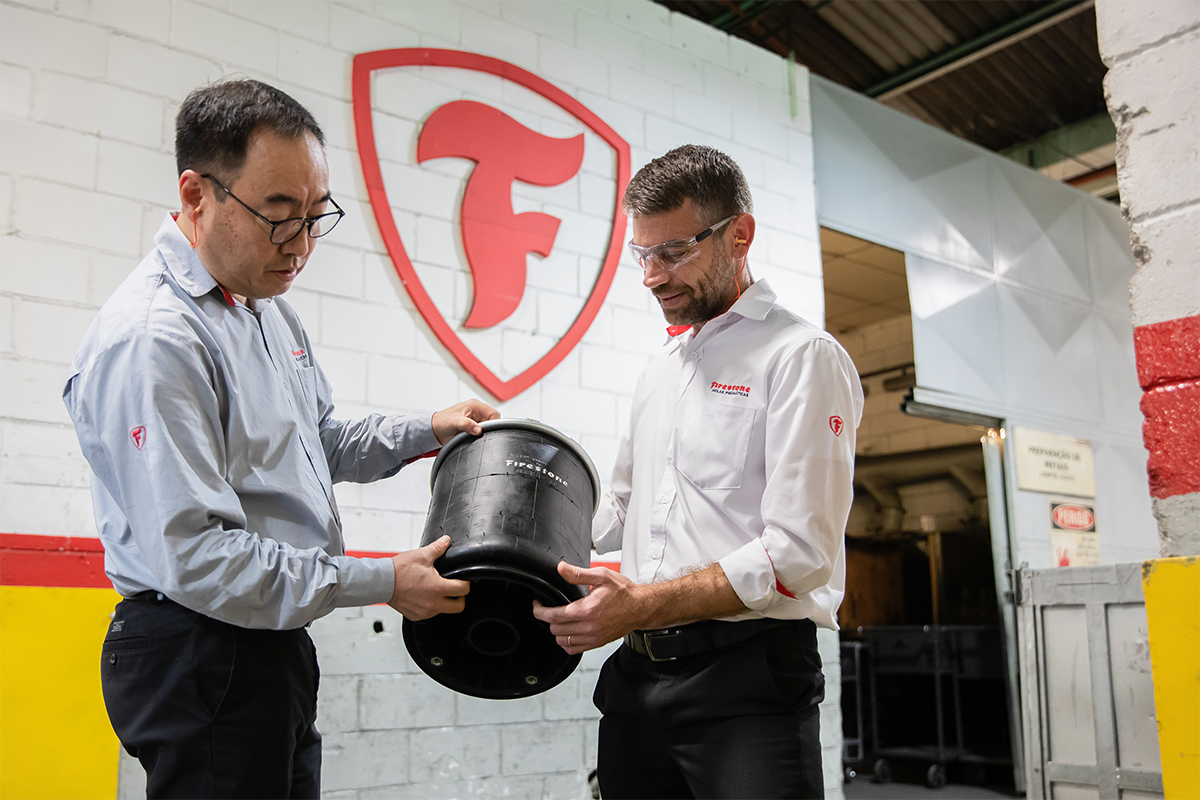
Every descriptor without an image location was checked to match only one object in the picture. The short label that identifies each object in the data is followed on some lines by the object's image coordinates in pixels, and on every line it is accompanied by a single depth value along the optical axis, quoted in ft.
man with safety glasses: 5.24
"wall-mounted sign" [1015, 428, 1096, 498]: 18.89
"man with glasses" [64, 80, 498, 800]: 4.49
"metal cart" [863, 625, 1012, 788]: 20.42
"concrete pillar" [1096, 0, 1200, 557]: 6.04
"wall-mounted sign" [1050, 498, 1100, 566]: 19.12
